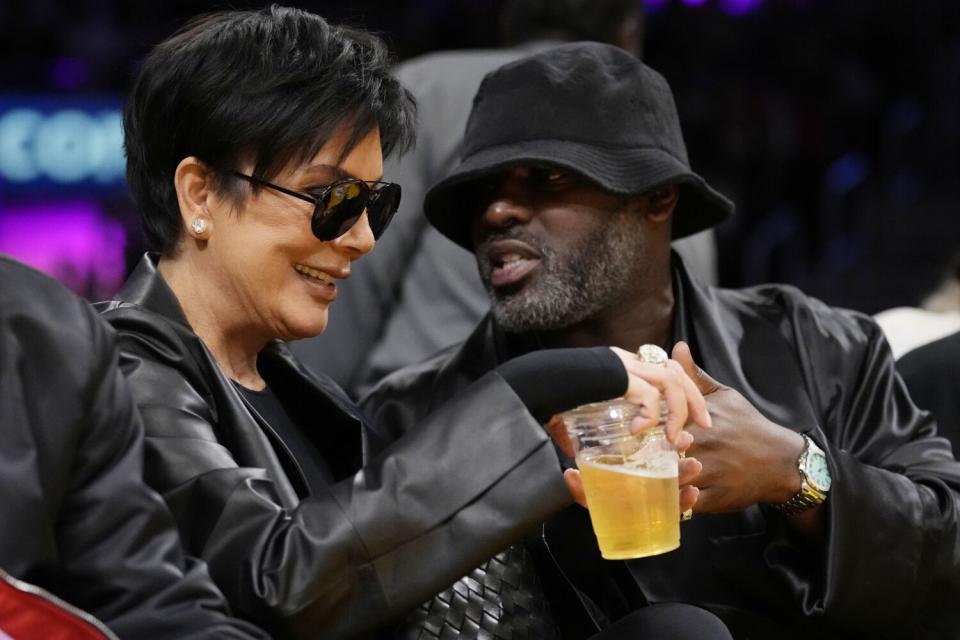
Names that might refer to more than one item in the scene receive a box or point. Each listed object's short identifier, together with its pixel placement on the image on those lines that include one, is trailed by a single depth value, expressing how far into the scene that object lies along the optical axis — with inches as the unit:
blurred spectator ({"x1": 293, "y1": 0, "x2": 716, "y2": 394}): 284.2
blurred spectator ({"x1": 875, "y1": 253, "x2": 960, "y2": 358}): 291.7
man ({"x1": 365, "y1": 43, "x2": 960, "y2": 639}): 204.2
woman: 152.7
